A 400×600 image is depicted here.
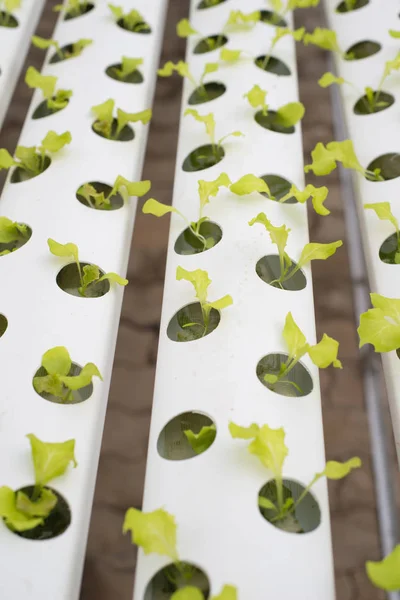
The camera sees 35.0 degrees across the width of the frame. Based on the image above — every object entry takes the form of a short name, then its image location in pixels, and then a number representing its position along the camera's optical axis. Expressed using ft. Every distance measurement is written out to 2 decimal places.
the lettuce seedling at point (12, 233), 2.30
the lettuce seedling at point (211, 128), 2.53
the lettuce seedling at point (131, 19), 3.16
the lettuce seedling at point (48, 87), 2.77
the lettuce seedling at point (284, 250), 2.13
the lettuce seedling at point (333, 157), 2.43
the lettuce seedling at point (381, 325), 1.92
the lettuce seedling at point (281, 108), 2.65
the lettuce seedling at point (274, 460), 1.70
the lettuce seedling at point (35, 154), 2.49
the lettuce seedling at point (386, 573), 1.45
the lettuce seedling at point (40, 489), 1.64
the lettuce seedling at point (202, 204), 2.27
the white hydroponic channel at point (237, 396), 1.63
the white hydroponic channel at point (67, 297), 1.66
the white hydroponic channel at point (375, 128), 2.20
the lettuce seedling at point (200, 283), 2.04
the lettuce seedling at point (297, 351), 1.87
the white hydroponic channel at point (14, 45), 2.97
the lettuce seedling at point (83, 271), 2.13
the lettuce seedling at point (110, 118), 2.63
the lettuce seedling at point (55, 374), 1.92
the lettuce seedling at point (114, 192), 2.40
